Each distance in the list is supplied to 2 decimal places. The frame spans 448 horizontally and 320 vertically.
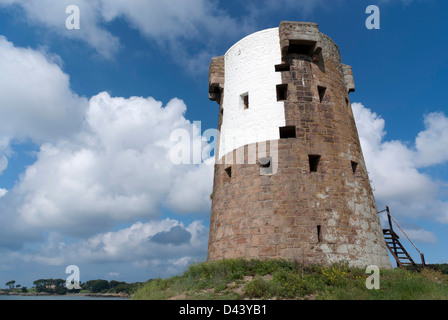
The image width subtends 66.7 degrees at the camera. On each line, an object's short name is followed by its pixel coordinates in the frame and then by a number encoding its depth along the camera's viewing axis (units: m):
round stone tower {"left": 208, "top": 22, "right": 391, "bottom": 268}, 12.64
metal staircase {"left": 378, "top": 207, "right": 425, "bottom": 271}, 15.74
